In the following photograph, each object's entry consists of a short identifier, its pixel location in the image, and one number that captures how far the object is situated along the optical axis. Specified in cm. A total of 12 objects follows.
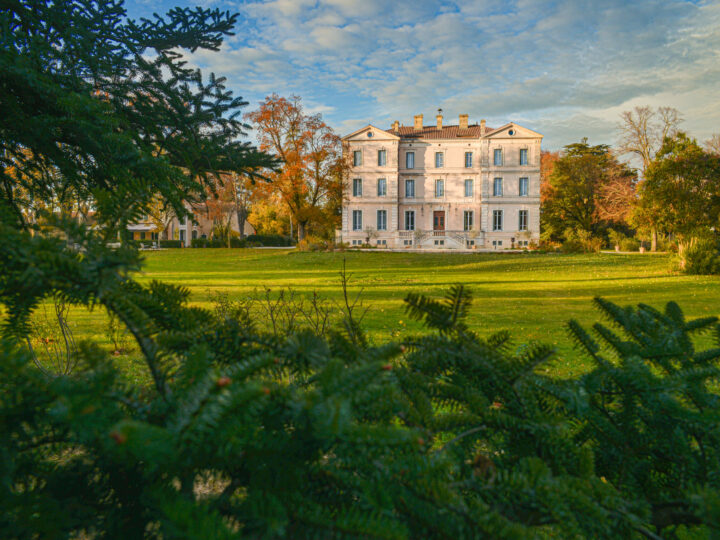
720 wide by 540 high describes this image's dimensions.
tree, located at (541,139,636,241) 4406
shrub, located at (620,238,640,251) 3856
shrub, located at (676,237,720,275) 1767
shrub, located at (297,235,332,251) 3453
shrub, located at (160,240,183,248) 4965
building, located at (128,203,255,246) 6347
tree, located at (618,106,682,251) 3641
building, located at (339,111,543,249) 4153
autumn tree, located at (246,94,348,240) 3691
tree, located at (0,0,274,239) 248
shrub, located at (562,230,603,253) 3484
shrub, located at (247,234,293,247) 5141
